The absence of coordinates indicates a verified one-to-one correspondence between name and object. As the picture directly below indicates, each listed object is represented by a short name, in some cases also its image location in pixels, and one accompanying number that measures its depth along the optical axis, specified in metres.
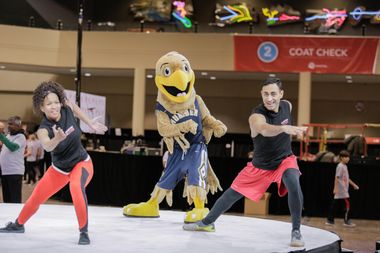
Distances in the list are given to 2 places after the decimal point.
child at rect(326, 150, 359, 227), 11.22
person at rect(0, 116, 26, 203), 8.40
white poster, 11.69
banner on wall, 18.64
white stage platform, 5.22
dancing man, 5.57
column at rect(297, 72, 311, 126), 20.09
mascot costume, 7.05
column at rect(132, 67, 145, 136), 20.84
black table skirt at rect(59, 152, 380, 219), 12.22
